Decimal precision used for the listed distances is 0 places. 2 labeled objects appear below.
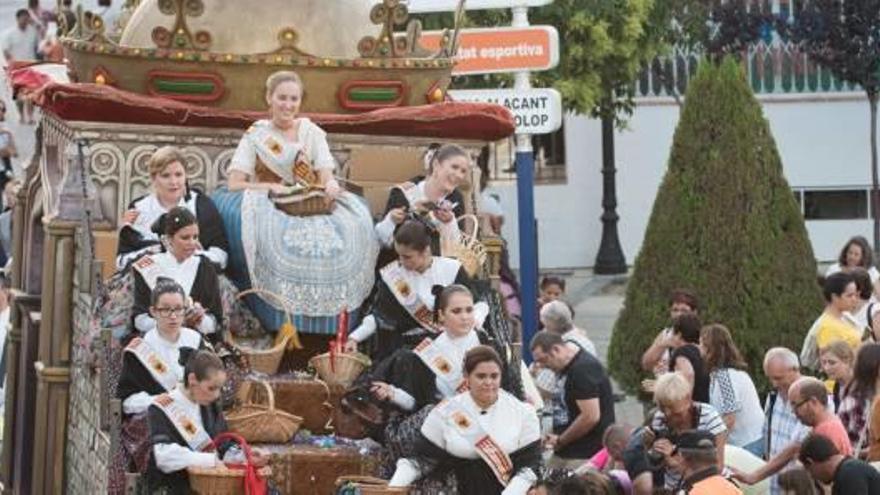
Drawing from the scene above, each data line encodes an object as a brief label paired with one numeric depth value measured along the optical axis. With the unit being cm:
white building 3650
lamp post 3500
